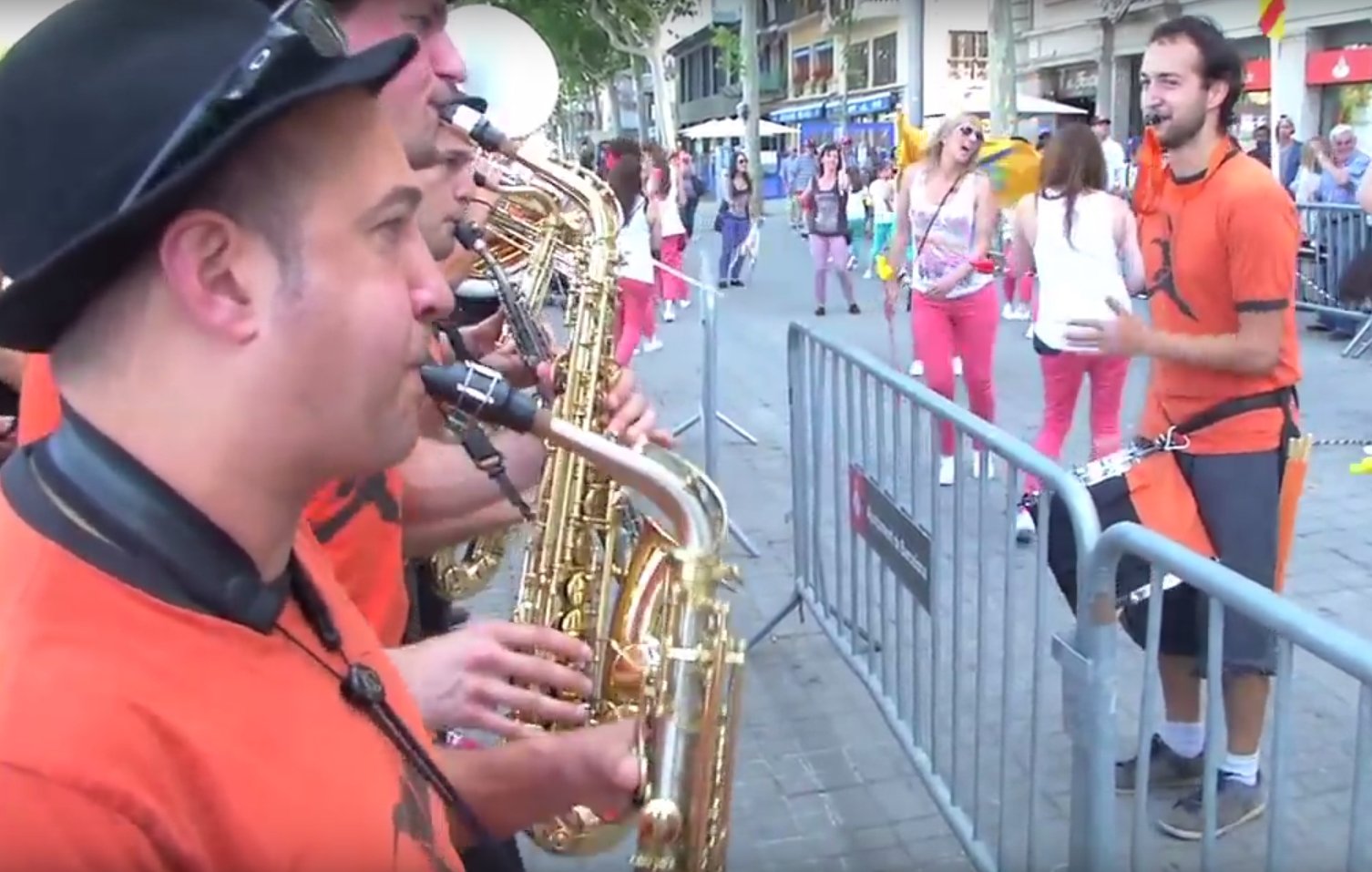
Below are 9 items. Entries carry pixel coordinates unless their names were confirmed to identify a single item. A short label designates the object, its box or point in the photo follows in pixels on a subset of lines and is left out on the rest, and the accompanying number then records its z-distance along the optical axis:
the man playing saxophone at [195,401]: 0.98
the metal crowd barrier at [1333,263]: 10.55
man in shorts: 3.33
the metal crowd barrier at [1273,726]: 1.76
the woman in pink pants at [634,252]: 8.96
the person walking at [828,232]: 13.84
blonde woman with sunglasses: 6.86
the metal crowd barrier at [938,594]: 2.89
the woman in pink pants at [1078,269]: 6.11
